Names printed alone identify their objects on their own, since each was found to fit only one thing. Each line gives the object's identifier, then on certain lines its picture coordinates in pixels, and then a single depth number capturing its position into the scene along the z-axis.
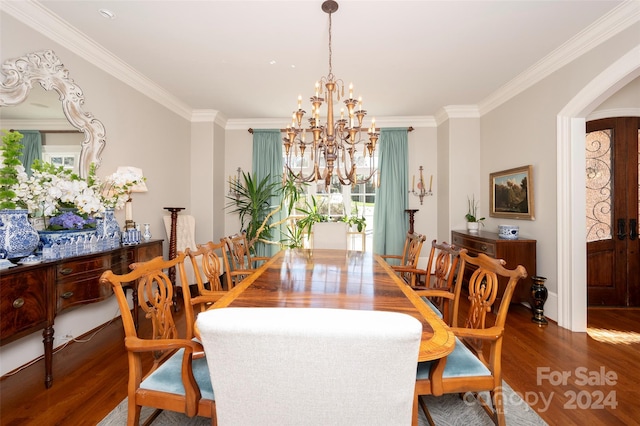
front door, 3.37
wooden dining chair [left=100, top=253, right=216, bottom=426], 1.13
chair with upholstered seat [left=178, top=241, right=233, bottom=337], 1.64
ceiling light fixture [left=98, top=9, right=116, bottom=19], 2.29
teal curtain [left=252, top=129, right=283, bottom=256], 4.96
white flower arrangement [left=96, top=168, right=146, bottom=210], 2.53
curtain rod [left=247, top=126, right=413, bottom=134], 4.85
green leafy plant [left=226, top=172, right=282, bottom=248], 4.69
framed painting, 3.38
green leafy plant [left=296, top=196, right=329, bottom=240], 4.61
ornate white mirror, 2.11
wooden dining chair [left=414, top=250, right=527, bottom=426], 1.24
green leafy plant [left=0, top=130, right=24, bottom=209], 1.87
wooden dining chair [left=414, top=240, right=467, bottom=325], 1.98
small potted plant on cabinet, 4.16
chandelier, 2.00
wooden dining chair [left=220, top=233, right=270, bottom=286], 2.62
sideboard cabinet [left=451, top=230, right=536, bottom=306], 3.17
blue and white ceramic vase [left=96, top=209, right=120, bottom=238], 2.49
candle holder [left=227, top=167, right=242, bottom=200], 5.00
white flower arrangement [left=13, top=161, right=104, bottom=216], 2.01
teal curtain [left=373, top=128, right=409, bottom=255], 4.82
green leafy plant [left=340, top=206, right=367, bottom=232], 4.73
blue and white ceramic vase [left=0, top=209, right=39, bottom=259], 1.83
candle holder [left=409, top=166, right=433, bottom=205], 4.88
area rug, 1.63
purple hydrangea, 2.17
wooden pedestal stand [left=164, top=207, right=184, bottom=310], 3.46
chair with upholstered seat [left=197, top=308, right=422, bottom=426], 0.69
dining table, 1.20
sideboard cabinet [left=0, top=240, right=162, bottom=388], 1.73
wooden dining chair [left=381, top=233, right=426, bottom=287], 2.46
